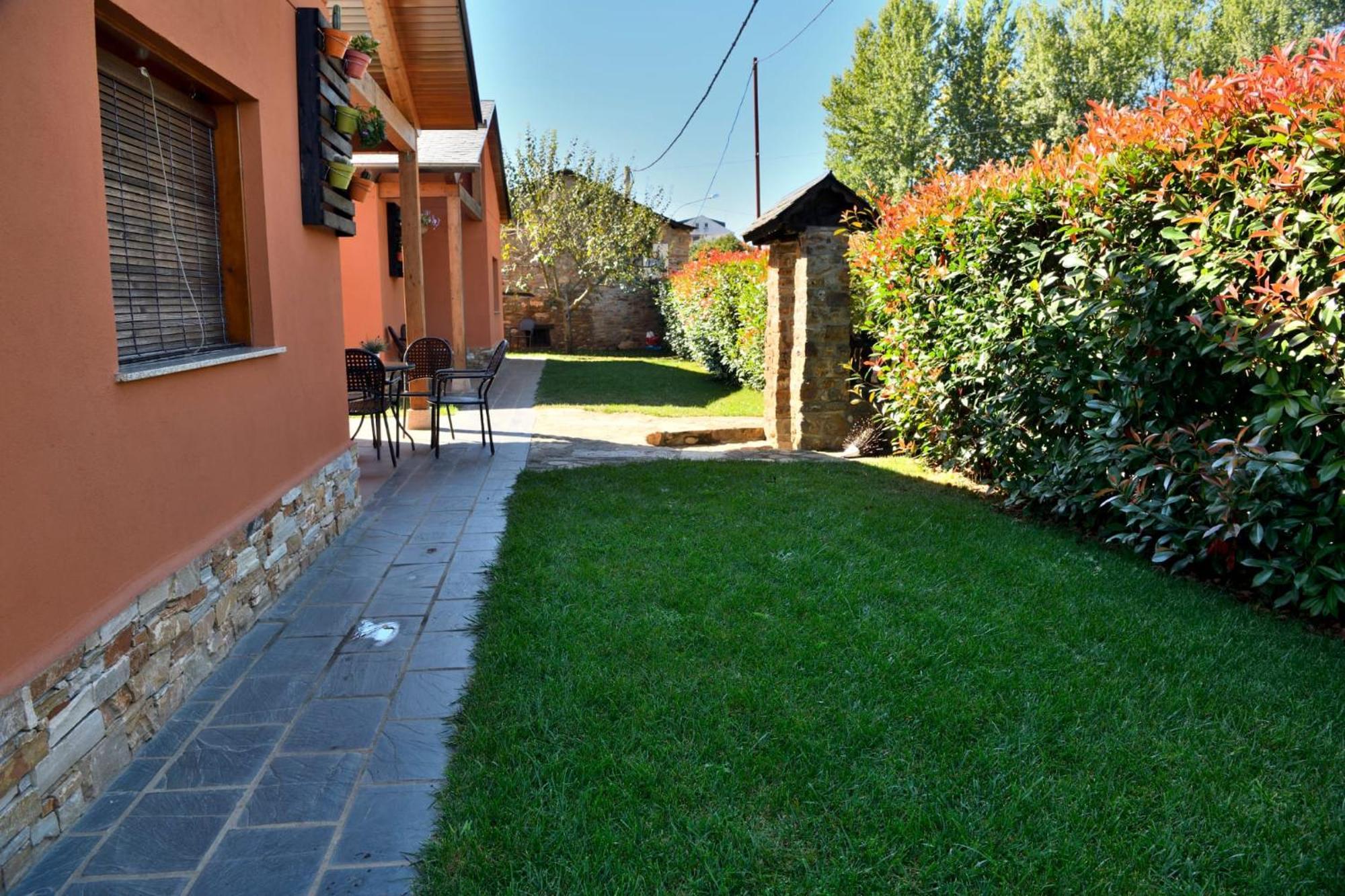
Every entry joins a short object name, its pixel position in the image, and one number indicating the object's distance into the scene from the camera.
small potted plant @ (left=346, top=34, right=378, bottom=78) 5.20
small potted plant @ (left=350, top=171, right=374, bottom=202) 5.30
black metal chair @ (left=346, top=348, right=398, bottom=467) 6.55
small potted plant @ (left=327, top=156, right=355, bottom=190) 4.80
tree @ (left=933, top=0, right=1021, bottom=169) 32.72
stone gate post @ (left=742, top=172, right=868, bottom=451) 7.36
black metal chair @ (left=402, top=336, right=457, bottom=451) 8.17
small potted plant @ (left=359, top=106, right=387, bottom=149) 5.84
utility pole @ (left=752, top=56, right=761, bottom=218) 25.08
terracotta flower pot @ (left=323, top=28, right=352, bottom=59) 4.75
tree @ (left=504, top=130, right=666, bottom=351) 21.47
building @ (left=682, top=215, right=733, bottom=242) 56.28
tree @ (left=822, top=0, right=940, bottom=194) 32.69
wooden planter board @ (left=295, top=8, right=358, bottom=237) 4.45
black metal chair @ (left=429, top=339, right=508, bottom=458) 7.09
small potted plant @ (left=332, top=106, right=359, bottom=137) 4.96
